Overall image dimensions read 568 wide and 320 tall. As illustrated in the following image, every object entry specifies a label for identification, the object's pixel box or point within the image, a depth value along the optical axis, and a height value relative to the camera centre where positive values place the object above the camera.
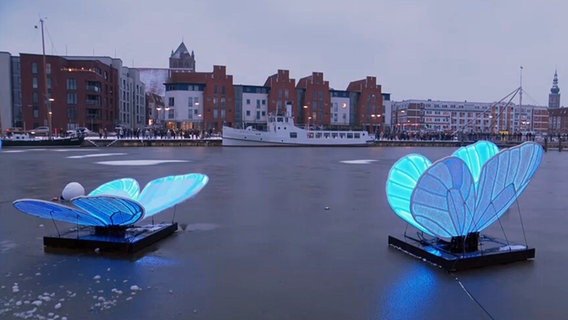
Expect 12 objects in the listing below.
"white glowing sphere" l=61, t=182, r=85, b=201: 11.77 -1.61
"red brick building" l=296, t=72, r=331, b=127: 81.88 +5.60
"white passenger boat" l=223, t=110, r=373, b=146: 55.38 -0.59
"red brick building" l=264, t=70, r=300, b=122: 79.25 +7.17
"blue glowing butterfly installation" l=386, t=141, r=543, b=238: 6.09 -0.85
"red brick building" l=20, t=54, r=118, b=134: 70.56 +6.23
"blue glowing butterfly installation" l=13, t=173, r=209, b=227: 6.86 -1.18
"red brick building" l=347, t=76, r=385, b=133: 86.12 +4.94
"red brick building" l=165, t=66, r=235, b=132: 76.56 +5.21
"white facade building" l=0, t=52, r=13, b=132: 75.44 +6.67
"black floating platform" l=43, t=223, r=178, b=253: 7.03 -1.76
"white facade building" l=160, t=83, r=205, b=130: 77.06 +4.51
